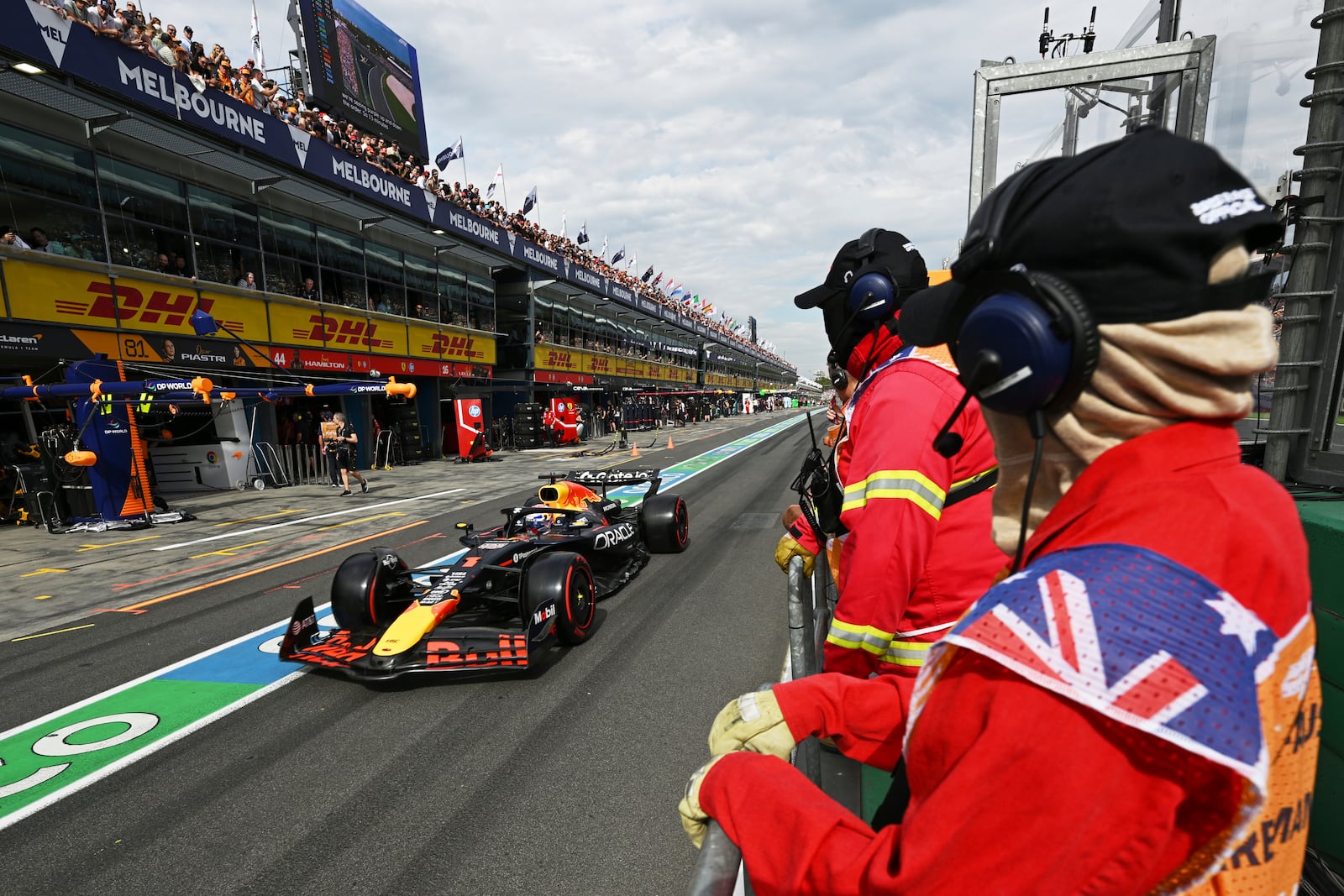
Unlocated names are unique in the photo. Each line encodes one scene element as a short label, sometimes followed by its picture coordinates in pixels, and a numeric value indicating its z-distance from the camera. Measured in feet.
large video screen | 61.62
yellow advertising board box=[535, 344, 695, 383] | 97.76
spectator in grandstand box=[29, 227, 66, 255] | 36.32
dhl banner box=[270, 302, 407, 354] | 52.85
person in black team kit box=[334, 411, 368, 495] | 43.06
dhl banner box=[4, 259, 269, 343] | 35.68
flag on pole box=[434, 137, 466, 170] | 80.79
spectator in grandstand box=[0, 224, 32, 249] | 34.55
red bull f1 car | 13.38
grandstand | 36.22
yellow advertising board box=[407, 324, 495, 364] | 69.67
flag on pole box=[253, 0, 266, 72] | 58.85
